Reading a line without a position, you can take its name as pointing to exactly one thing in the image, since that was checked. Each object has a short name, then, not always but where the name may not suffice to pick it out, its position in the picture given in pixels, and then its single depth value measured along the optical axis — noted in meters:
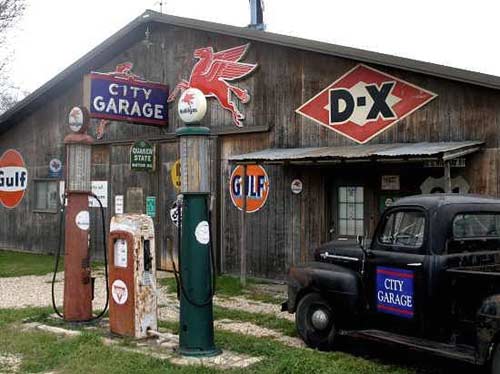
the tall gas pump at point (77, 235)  8.51
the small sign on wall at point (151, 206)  14.95
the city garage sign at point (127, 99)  12.86
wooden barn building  9.93
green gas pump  6.84
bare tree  19.25
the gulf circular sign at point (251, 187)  12.70
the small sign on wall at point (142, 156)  14.56
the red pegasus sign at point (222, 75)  13.12
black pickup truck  5.86
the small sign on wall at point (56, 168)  17.94
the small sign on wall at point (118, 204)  15.83
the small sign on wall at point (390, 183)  10.78
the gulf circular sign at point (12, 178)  19.12
